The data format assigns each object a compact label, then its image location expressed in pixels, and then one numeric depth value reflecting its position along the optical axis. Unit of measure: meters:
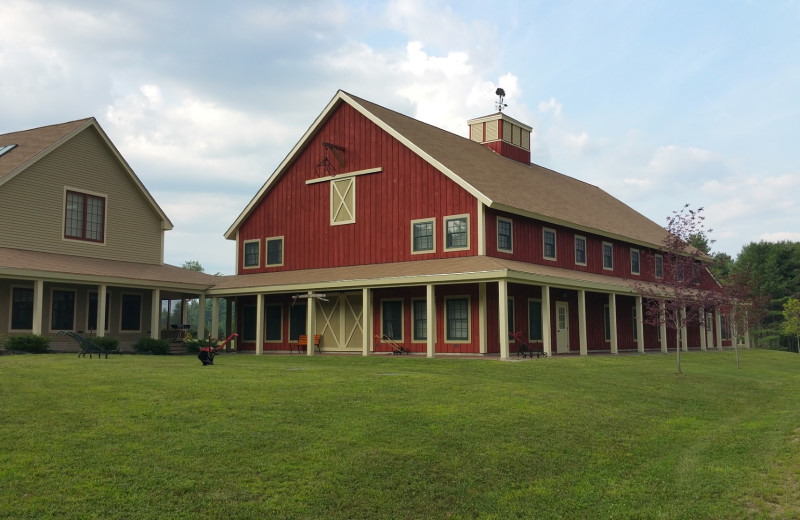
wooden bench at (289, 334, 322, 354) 29.20
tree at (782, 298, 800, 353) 59.50
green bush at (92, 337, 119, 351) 24.54
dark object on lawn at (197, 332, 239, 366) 19.22
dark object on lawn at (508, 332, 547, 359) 23.71
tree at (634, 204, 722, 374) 21.12
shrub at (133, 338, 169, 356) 26.88
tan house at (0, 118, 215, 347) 25.58
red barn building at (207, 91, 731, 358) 25.22
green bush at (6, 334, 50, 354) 22.70
